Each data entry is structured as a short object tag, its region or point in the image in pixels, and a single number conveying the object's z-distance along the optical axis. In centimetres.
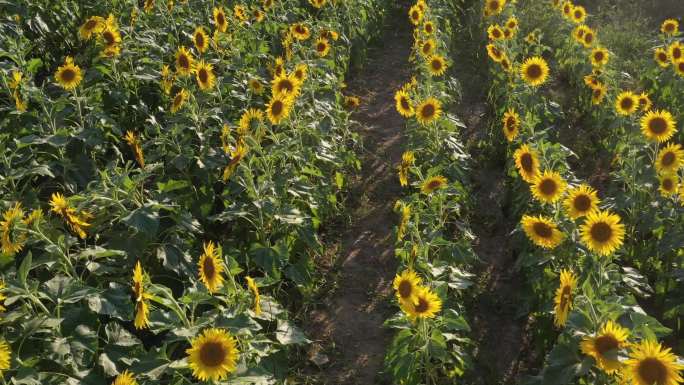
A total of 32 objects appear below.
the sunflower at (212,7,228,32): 568
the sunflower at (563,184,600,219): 344
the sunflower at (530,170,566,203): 367
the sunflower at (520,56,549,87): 544
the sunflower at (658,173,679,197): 399
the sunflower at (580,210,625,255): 323
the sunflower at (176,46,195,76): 478
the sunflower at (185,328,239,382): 250
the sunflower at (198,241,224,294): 292
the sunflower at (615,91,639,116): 510
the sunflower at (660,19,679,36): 669
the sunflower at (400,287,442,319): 301
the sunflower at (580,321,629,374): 245
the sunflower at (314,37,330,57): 603
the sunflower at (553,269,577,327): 286
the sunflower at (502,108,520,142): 462
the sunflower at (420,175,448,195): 413
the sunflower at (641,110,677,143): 438
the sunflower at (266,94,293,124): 441
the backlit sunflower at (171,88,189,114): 458
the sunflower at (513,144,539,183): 394
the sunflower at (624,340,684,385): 238
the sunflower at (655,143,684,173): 404
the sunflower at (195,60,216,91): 479
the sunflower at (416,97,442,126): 492
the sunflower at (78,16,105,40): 519
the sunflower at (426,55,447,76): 567
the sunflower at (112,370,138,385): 235
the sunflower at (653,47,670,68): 628
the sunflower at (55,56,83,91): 438
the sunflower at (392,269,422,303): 307
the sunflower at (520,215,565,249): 347
